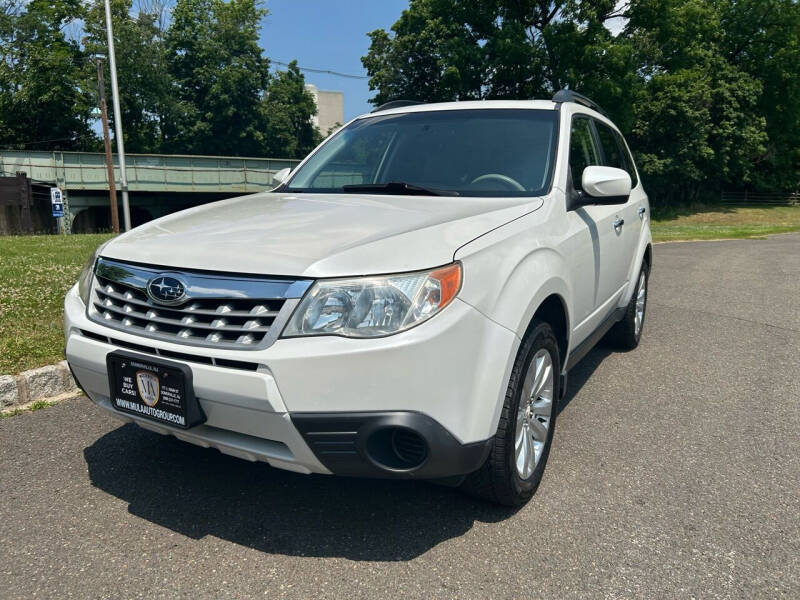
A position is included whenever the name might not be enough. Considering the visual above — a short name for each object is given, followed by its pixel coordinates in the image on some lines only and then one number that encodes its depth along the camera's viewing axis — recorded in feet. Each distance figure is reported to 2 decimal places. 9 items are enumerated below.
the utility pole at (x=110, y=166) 81.61
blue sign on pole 82.03
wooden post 92.17
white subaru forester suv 6.83
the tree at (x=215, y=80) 149.28
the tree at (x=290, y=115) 159.63
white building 281.13
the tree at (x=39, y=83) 128.16
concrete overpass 99.96
